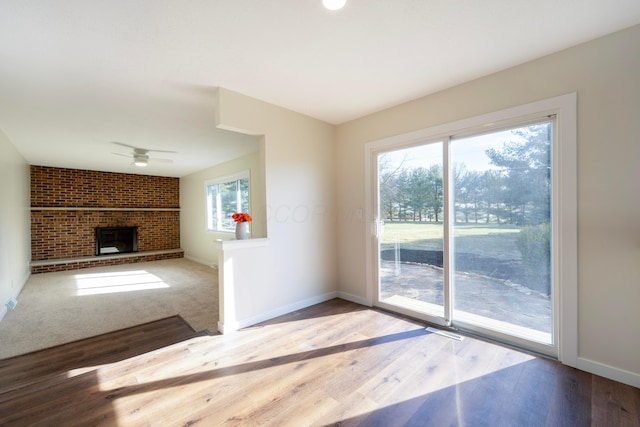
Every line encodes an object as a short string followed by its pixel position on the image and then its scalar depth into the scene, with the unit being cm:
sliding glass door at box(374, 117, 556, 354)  229
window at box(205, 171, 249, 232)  555
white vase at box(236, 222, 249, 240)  300
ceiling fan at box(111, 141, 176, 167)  480
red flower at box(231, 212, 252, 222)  298
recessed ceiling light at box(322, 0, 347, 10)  155
